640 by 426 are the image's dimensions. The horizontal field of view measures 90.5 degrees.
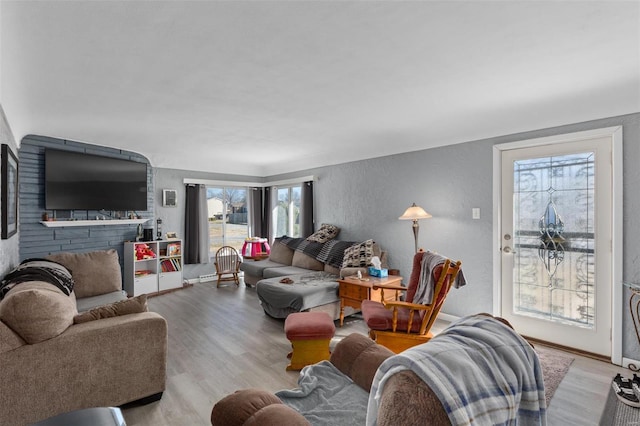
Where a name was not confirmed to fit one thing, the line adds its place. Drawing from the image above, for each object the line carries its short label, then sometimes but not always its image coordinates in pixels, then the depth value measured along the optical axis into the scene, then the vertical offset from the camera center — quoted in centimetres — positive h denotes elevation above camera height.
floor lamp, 387 -4
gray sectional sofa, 372 -90
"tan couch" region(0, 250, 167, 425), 180 -89
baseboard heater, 617 -129
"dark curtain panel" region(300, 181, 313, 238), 589 +6
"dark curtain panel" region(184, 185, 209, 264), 602 -29
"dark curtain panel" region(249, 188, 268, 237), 696 +3
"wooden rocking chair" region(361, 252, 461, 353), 260 -92
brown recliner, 73 -74
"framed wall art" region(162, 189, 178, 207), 573 +27
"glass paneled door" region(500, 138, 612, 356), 293 -31
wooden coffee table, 361 -92
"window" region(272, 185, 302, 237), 652 +1
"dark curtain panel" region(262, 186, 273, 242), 701 -6
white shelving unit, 499 -91
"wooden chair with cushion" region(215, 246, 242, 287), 602 -99
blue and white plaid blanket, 75 -42
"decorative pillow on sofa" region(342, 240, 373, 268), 436 -60
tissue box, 388 -74
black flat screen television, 425 +45
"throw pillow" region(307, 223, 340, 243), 529 -37
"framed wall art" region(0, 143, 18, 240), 246 +19
